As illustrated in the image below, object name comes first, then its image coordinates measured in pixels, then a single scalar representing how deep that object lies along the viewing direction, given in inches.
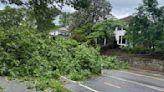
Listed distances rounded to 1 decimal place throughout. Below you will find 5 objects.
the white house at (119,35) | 937.7
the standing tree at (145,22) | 604.2
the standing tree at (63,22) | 1555.9
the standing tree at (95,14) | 947.9
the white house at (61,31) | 1417.0
